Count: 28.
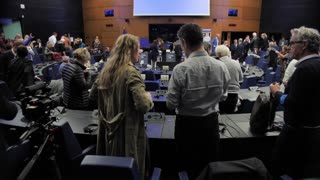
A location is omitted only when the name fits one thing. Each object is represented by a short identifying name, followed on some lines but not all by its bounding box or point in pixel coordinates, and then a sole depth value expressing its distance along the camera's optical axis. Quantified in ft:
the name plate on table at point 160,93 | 13.23
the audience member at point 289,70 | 12.53
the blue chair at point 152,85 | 14.97
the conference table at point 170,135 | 7.79
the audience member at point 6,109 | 5.86
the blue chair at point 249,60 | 32.80
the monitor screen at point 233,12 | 51.06
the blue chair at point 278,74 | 20.73
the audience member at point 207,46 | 12.42
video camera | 6.71
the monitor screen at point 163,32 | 51.45
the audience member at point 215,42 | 44.53
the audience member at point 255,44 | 40.45
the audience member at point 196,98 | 6.18
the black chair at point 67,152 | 6.80
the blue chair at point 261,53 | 38.05
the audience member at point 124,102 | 6.01
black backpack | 7.38
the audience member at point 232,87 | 11.05
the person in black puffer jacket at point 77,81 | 9.49
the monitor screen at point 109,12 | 53.16
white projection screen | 48.52
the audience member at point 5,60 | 15.56
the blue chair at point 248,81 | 17.07
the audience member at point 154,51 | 29.20
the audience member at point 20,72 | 13.64
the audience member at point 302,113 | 6.05
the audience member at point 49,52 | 29.35
